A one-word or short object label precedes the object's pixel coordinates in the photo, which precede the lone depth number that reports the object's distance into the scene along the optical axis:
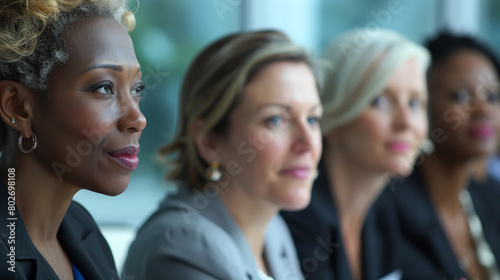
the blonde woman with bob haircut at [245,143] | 1.58
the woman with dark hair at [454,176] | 2.17
